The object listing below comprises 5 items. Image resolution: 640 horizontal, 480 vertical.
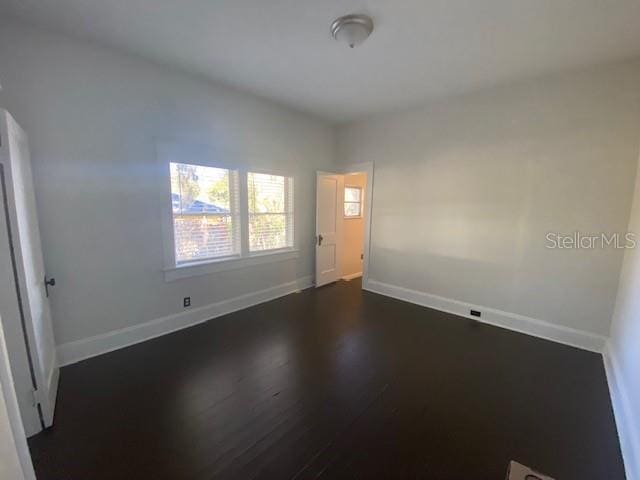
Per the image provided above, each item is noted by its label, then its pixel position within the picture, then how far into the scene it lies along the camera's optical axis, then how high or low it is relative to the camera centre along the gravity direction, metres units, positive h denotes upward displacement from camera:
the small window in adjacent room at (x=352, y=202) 5.71 +0.08
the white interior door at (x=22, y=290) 1.54 -0.55
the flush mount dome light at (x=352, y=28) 2.01 +1.37
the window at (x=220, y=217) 3.05 -0.18
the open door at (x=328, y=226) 4.73 -0.38
